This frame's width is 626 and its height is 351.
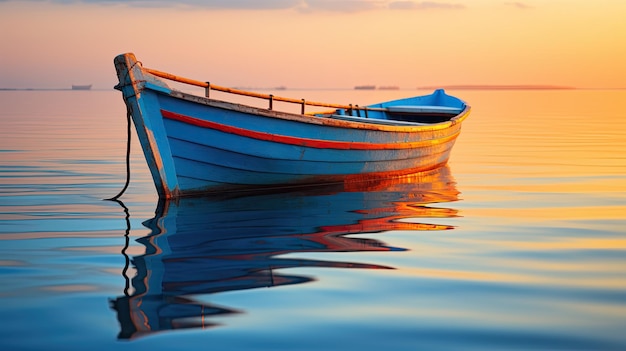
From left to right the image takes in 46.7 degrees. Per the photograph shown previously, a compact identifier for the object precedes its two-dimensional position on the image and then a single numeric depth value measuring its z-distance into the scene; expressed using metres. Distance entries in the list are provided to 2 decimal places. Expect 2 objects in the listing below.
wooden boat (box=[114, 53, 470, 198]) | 10.90
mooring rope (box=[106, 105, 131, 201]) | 11.93
